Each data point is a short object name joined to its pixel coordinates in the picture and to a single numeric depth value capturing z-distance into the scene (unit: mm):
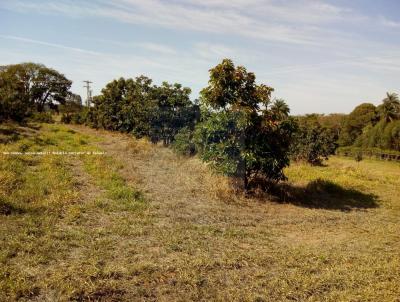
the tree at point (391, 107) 62844
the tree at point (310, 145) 38156
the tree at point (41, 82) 56188
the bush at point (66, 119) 53594
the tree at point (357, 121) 68062
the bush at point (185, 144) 22562
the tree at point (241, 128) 13586
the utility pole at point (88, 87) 64938
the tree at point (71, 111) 51275
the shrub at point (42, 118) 43219
